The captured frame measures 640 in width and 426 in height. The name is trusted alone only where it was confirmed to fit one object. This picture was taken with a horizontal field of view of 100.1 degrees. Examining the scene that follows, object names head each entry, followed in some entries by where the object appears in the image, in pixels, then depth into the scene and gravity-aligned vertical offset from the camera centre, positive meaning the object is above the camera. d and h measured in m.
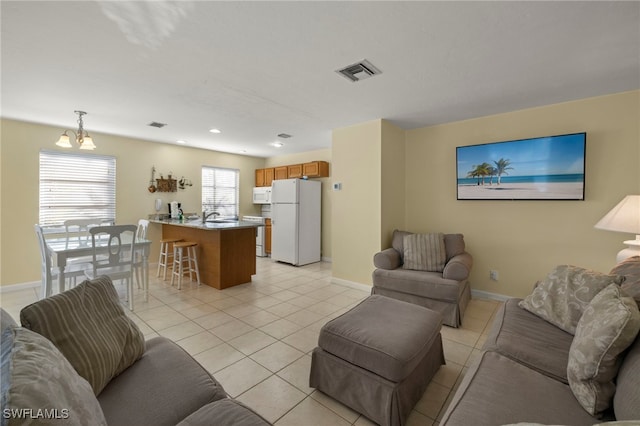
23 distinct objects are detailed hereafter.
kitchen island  4.04 -0.71
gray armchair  2.85 -0.83
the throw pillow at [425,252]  3.30 -0.55
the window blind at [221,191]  6.30 +0.39
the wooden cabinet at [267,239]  6.41 -0.76
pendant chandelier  3.32 +0.79
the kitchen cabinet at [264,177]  6.76 +0.79
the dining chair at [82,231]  3.44 -0.45
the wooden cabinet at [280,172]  6.45 +0.85
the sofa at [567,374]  1.06 -0.80
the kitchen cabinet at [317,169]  5.80 +0.86
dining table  2.91 -0.50
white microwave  6.62 +0.32
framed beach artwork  3.08 +0.52
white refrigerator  5.44 -0.28
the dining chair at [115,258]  3.06 -0.65
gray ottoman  1.55 -0.95
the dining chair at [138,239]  3.61 -0.50
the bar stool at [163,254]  4.47 -0.90
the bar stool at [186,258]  4.12 -0.85
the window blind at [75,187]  4.27 +0.31
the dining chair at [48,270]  3.01 -0.77
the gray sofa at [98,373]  0.67 -0.61
